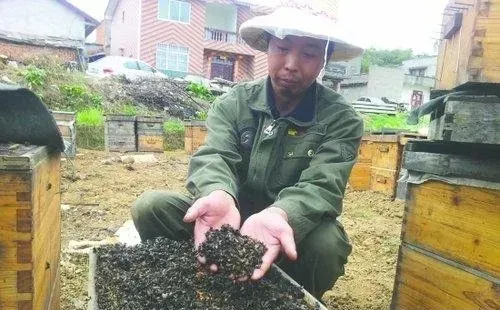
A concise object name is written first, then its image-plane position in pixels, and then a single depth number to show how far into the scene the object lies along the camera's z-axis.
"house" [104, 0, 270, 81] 30.84
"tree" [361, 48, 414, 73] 60.75
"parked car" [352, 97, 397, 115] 26.19
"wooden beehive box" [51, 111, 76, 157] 7.55
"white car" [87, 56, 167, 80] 22.19
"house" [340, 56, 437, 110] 42.62
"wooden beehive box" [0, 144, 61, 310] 1.71
